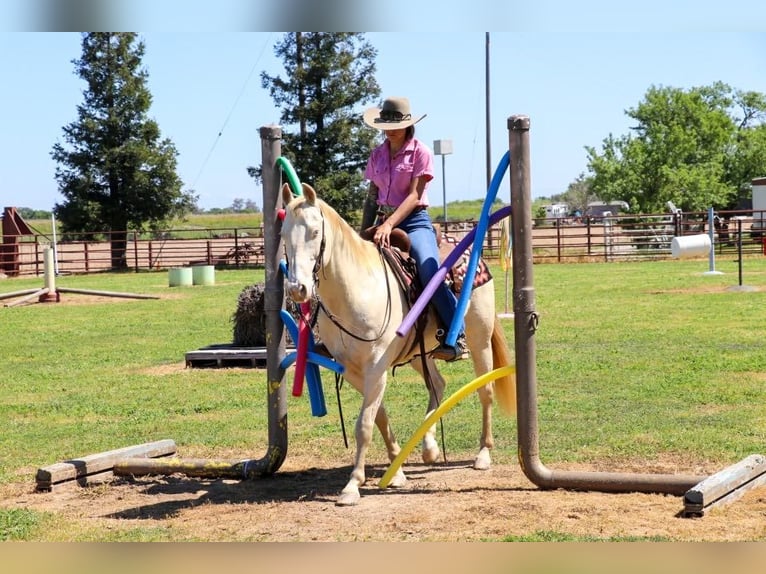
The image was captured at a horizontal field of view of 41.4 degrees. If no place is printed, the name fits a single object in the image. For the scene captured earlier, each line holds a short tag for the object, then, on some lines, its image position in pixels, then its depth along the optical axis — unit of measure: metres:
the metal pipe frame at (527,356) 6.12
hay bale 12.56
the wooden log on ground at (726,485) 5.49
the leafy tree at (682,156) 65.38
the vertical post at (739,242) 20.22
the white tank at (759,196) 53.47
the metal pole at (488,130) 38.75
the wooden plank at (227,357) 12.36
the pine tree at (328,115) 46.22
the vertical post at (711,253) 24.24
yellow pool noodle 6.17
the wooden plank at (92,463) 6.79
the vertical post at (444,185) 45.62
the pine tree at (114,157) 47.47
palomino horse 5.80
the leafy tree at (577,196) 105.01
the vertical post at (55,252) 34.86
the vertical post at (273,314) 6.80
